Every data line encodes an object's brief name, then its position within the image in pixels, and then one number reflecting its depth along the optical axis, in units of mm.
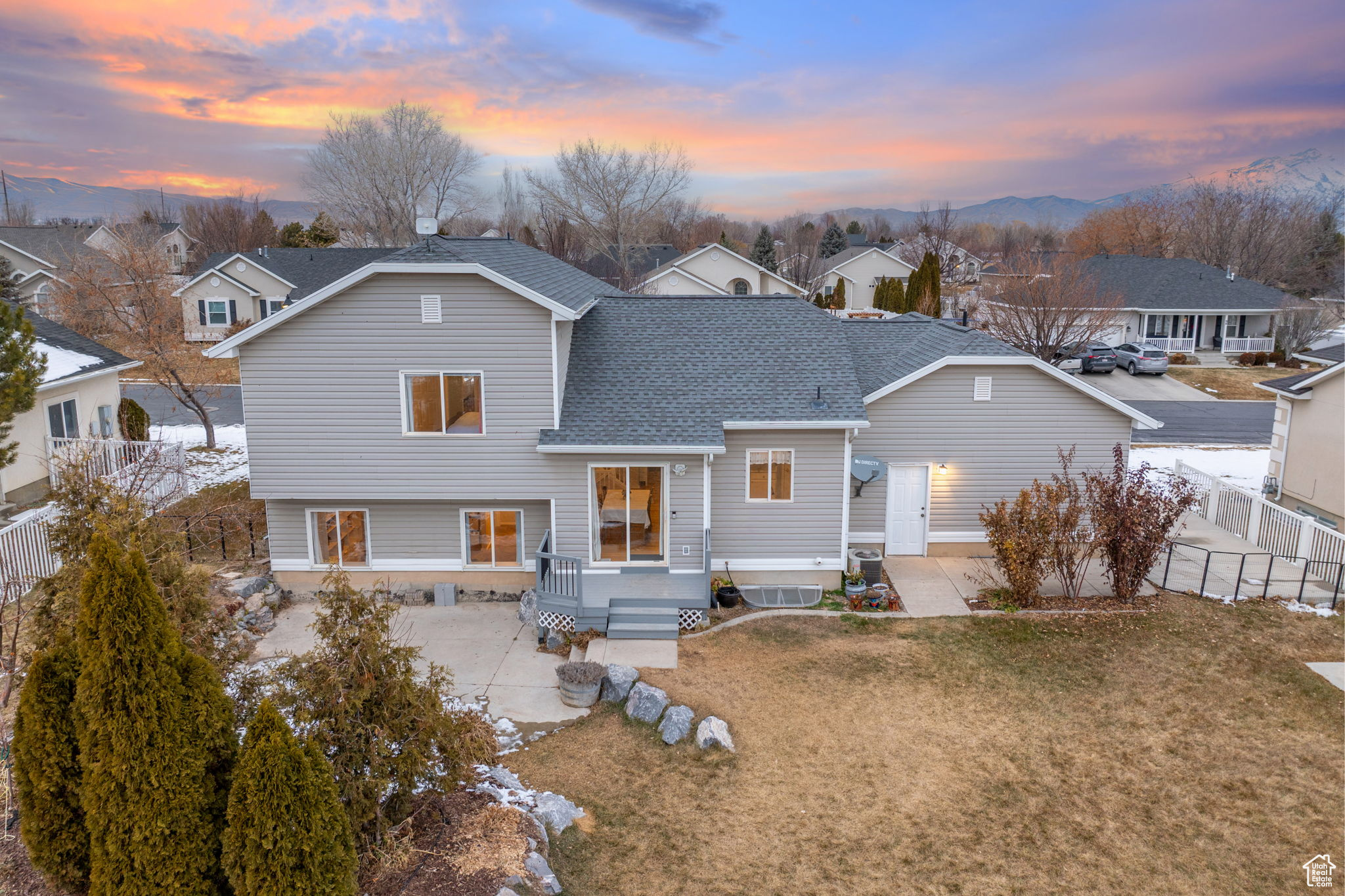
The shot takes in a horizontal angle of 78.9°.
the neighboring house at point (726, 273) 48531
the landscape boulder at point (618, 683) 12211
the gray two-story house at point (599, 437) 14578
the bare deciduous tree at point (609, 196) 62625
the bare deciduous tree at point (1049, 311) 33594
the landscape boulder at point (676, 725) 11117
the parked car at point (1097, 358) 39750
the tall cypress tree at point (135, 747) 6492
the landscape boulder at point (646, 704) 11680
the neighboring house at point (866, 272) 59344
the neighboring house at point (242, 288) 48531
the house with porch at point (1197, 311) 43312
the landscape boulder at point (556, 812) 9133
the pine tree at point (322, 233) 71812
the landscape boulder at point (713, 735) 10906
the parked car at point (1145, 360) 39250
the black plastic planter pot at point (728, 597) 15312
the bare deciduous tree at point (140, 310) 25609
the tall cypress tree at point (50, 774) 6961
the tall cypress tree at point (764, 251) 73656
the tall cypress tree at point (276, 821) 6461
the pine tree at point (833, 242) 91938
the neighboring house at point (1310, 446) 17672
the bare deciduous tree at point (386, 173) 67938
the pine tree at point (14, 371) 16219
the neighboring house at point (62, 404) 20469
